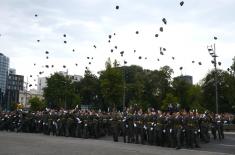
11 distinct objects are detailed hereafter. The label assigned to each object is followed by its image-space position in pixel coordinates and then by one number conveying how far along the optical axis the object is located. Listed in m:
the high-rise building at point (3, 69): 89.16
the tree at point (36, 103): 80.10
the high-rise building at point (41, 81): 137.65
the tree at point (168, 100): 61.86
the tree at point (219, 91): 68.12
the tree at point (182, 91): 72.75
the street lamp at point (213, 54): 40.30
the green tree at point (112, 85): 51.53
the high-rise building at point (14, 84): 109.11
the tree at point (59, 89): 62.62
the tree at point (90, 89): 82.19
